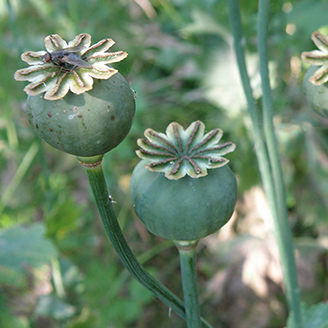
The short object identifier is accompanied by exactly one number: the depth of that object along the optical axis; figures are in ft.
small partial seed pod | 1.16
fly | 1.05
